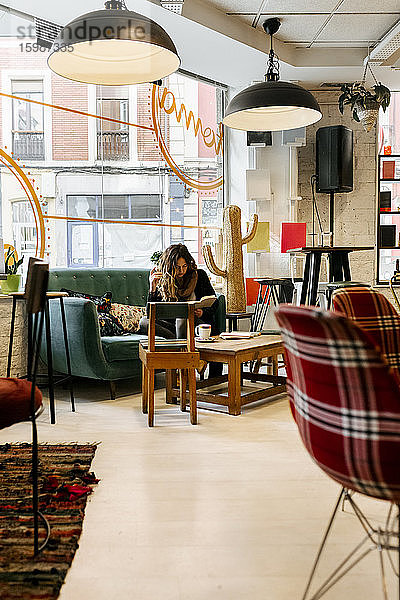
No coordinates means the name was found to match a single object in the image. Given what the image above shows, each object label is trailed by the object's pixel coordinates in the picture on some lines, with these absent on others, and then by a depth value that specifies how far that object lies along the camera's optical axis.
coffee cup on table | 4.73
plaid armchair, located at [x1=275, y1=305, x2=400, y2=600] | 1.41
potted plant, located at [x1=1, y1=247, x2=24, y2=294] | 4.84
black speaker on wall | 6.87
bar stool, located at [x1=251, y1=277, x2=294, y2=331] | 6.32
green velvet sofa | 4.69
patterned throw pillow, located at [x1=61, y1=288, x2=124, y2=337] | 5.21
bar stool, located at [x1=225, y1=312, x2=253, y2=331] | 6.25
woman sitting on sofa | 4.79
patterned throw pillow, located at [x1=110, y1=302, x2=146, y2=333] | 5.44
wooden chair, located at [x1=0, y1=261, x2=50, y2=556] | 2.23
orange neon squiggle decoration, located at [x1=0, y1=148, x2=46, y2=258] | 5.29
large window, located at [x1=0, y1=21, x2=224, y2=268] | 5.42
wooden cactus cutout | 6.54
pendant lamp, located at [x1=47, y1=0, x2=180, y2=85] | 3.21
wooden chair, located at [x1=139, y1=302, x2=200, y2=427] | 4.05
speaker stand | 7.20
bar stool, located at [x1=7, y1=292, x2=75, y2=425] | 4.06
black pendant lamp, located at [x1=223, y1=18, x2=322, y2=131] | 4.36
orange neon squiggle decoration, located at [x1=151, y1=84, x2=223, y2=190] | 6.50
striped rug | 2.02
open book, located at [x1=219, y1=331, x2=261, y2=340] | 4.89
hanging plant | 6.45
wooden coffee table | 4.27
